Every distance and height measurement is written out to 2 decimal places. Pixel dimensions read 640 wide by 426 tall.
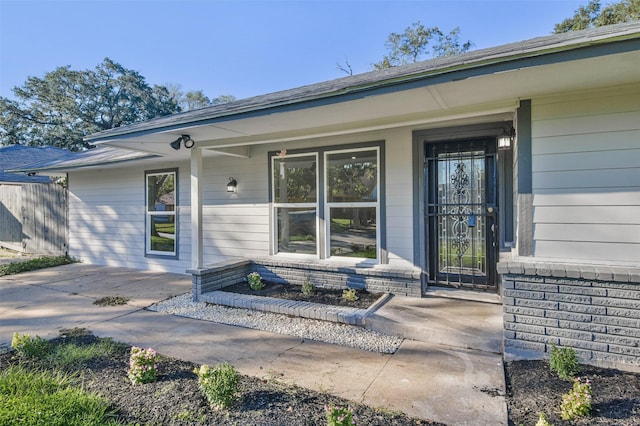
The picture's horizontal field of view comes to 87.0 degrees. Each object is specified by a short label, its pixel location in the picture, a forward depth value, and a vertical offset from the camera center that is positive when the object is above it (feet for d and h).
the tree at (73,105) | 81.97 +28.29
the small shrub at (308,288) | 16.88 -3.78
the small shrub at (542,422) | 6.18 -3.90
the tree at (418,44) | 66.90 +34.20
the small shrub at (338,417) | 6.25 -3.82
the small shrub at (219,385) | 7.73 -3.97
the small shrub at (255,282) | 17.95 -3.61
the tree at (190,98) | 115.14 +40.57
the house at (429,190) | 9.40 +1.11
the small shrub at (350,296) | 15.64 -3.85
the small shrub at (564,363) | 8.88 -4.06
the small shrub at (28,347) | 10.93 -4.25
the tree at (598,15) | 44.31 +27.97
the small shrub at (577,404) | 7.07 -4.07
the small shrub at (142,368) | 8.99 -4.11
